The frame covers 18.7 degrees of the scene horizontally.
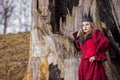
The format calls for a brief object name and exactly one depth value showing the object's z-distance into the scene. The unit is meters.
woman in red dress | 5.34
